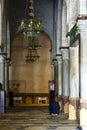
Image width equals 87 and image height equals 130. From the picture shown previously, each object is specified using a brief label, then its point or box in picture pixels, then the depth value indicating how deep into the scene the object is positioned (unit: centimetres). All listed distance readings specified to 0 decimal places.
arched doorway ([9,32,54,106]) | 2377
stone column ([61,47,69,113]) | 1526
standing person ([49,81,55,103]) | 2171
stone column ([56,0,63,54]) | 1725
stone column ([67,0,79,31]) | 1251
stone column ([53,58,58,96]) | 1968
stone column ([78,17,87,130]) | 973
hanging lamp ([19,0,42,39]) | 1469
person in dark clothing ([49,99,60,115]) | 1426
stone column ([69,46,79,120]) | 1261
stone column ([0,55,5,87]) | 1728
